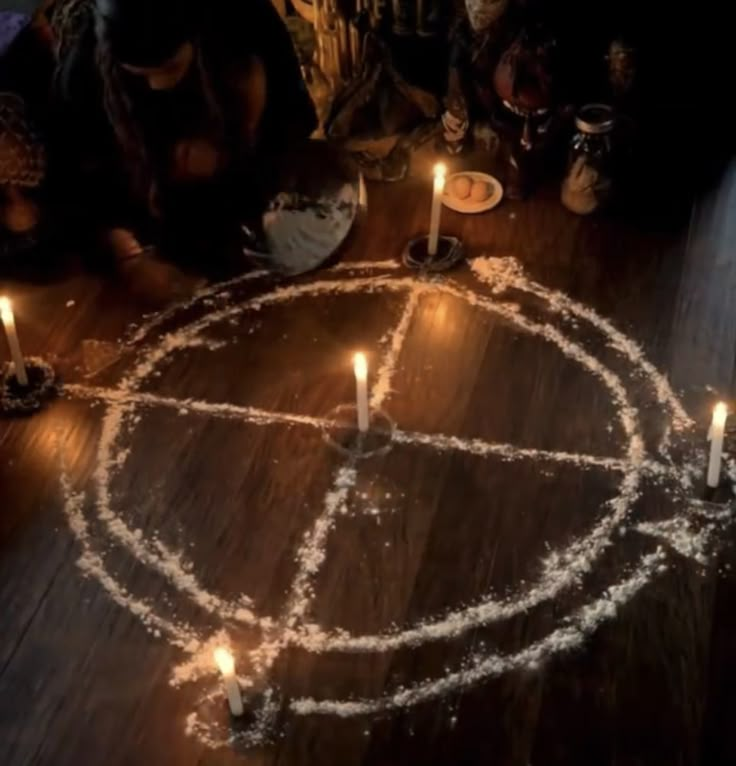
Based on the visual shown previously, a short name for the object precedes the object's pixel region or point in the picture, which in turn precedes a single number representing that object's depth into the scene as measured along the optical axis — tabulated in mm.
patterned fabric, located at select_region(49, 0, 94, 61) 2420
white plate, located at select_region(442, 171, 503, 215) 2703
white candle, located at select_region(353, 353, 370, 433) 2080
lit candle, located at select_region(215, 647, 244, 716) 1687
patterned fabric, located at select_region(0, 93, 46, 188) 2434
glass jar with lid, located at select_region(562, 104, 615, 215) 2588
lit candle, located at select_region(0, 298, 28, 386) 2238
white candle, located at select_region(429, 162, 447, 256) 2467
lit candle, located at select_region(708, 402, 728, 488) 1988
